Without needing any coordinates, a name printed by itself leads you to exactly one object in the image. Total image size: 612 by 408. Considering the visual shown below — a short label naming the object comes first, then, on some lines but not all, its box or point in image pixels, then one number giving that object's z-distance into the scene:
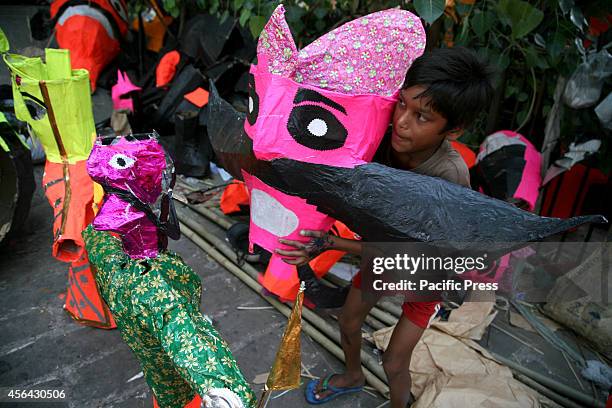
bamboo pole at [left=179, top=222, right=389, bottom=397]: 2.09
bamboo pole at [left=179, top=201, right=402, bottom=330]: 2.46
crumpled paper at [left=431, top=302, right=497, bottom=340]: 2.39
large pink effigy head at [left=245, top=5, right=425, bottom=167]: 1.24
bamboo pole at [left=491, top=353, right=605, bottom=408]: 2.06
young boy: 1.25
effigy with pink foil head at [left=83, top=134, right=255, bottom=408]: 1.05
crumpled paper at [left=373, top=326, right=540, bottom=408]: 1.93
